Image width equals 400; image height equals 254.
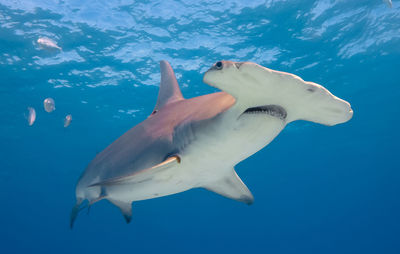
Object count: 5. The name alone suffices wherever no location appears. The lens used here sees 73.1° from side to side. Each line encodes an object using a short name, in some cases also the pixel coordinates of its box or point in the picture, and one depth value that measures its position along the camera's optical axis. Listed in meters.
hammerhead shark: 1.88
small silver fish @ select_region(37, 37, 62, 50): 9.52
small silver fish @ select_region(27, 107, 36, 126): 9.79
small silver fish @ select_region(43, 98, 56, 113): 9.12
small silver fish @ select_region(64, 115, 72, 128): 9.02
